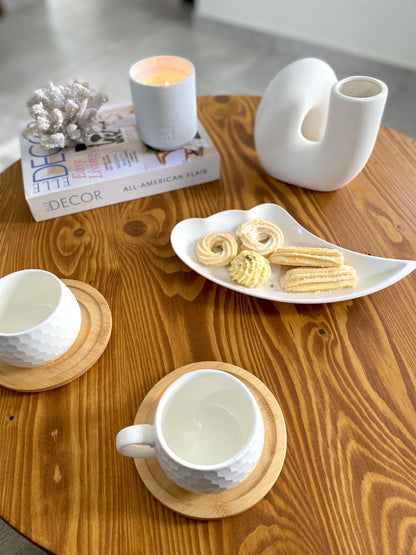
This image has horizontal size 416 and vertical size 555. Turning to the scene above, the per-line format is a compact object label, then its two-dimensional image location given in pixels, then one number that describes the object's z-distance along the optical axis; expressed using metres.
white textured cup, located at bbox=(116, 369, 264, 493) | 0.41
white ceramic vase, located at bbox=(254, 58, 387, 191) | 0.69
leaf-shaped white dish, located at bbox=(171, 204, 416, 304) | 0.62
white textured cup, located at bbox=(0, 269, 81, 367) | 0.51
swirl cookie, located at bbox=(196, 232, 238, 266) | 0.67
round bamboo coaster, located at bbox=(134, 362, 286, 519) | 0.45
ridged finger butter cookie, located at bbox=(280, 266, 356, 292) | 0.63
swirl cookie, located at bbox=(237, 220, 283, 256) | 0.67
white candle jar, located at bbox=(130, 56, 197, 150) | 0.75
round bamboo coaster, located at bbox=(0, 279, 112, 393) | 0.54
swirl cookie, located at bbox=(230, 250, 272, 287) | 0.63
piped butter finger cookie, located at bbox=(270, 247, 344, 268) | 0.65
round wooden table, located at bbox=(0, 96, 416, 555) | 0.45
